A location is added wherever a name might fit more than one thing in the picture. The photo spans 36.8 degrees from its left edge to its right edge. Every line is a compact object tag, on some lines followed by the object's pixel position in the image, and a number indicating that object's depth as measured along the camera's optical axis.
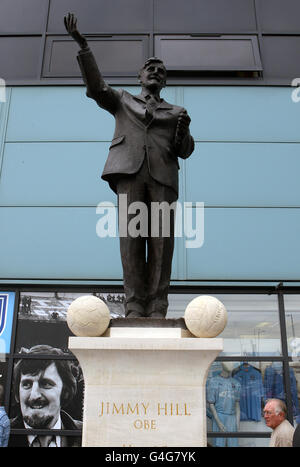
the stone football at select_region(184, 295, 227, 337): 3.30
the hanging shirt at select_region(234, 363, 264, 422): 7.84
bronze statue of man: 3.90
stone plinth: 3.12
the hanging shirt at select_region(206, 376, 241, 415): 7.81
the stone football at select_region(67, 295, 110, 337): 3.28
